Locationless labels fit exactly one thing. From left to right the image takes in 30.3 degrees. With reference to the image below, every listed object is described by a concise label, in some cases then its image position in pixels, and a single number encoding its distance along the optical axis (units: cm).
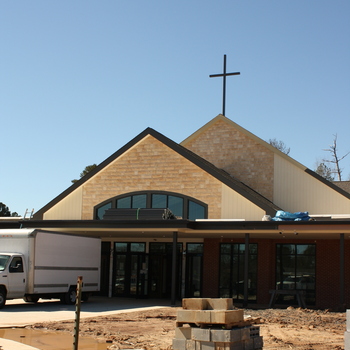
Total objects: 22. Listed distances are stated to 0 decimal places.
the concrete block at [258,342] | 1235
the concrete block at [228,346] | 1154
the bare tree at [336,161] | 6272
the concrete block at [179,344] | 1191
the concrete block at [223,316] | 1155
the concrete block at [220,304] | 1196
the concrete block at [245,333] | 1186
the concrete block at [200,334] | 1167
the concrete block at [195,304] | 1202
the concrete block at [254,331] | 1238
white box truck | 2236
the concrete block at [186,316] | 1187
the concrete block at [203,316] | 1171
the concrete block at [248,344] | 1199
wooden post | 895
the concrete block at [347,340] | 1015
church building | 2639
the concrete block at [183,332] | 1198
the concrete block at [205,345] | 1165
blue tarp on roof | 2442
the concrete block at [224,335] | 1152
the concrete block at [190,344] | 1182
